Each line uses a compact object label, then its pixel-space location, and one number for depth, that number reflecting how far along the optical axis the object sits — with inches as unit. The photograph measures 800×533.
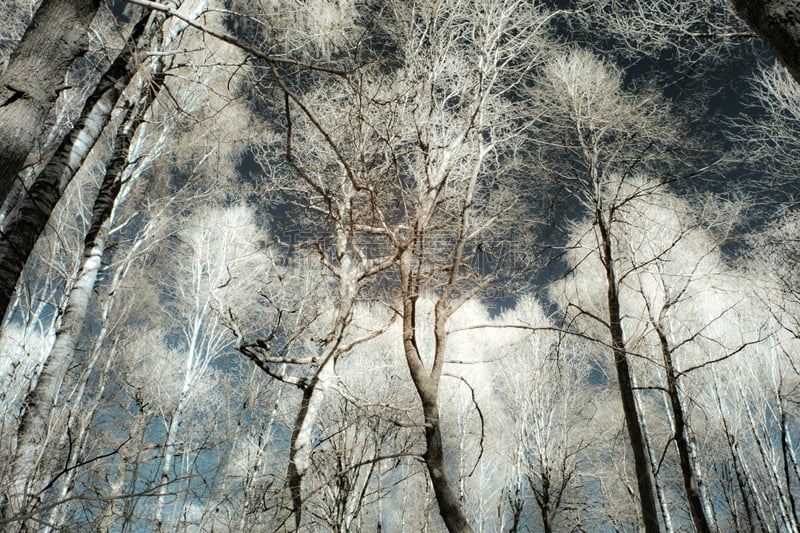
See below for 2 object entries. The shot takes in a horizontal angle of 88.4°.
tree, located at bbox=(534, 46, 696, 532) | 134.5
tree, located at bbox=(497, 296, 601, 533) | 360.5
